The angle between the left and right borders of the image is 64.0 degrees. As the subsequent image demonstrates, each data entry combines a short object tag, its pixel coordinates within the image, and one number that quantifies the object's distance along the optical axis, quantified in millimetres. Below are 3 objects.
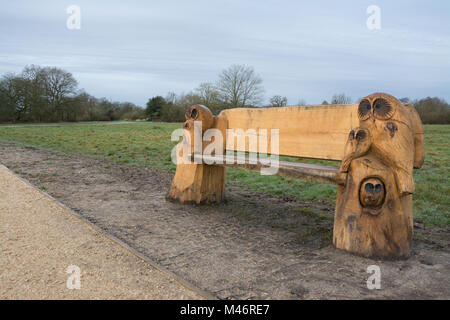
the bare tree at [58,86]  39500
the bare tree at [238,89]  27328
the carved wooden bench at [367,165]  3088
